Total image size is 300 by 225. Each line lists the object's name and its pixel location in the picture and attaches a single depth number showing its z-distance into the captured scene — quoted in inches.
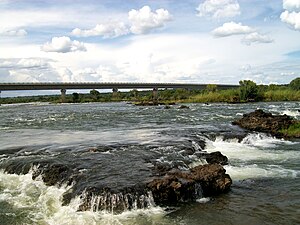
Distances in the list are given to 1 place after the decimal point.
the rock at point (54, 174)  665.8
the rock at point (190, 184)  571.5
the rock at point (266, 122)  1327.5
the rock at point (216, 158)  804.6
